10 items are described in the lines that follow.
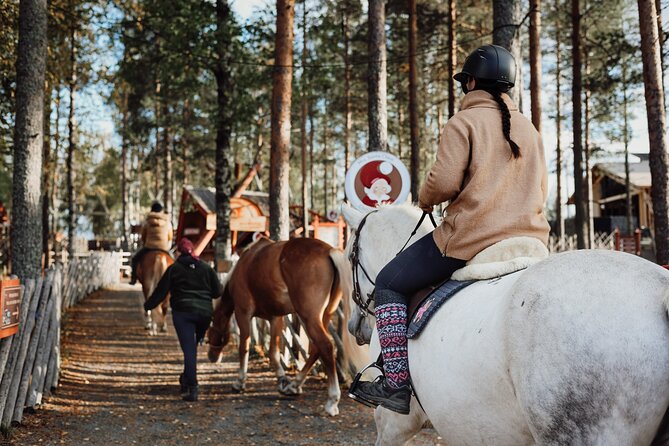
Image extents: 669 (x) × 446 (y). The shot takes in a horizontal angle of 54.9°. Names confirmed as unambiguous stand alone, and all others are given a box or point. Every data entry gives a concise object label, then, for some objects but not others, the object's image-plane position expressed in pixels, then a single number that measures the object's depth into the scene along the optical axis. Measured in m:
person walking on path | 8.80
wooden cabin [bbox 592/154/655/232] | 44.56
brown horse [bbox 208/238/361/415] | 7.91
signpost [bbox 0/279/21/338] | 5.95
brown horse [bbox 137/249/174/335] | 13.91
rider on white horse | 3.25
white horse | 2.22
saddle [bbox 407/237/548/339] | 3.07
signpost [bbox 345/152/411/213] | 8.27
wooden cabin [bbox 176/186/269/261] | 27.61
